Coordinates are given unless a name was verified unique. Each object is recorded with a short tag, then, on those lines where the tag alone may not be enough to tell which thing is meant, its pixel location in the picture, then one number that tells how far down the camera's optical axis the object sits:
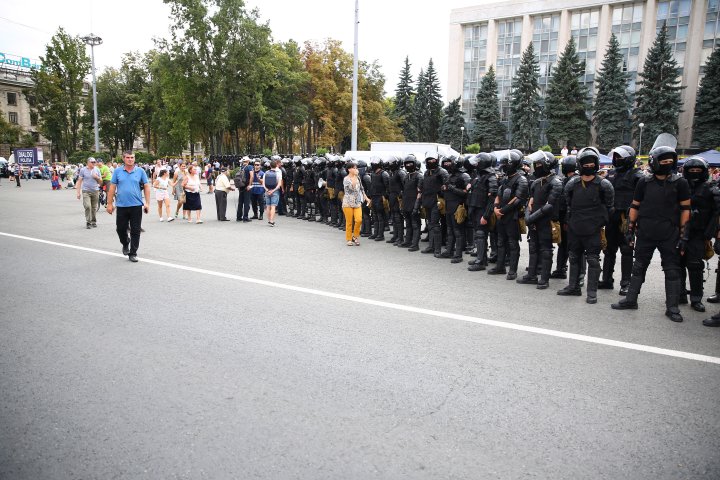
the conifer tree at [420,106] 77.56
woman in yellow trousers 11.44
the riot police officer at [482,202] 8.81
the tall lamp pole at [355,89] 24.40
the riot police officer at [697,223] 6.43
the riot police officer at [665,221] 6.08
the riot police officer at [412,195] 10.85
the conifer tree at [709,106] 51.12
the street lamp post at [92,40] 43.00
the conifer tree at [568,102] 57.97
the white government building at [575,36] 58.72
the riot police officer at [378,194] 12.20
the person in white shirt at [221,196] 15.96
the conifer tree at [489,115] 63.88
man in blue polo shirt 8.98
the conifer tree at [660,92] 54.28
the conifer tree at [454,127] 69.85
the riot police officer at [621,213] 7.45
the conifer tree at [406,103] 76.59
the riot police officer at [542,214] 7.48
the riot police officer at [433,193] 10.19
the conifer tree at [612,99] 56.31
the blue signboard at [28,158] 47.28
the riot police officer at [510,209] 8.14
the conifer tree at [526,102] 61.28
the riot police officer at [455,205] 9.59
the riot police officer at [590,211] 6.78
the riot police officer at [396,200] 11.59
